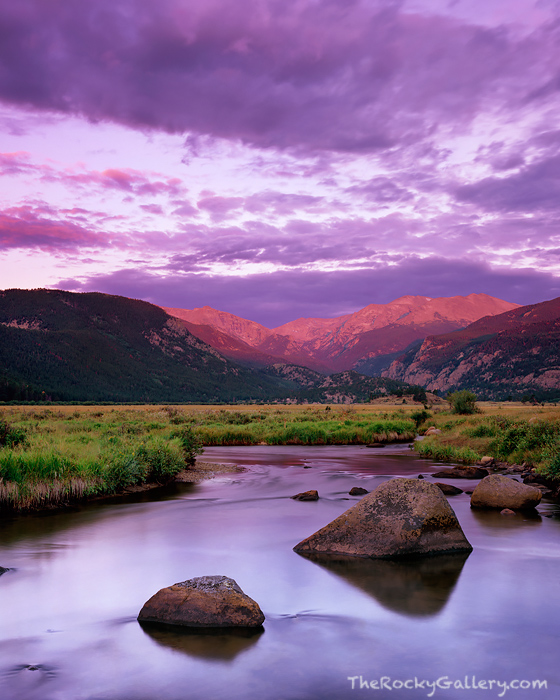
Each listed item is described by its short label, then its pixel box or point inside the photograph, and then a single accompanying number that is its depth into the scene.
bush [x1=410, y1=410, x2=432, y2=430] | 71.31
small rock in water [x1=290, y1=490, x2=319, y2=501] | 24.06
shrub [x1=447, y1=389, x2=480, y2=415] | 78.81
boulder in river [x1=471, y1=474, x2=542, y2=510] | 19.47
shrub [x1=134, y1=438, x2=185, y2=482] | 26.45
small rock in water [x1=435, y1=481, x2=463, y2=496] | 23.27
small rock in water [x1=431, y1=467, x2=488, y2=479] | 28.19
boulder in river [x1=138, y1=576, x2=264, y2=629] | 9.22
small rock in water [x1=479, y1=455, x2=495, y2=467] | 32.96
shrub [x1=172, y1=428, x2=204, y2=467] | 32.18
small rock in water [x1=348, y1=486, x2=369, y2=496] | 24.22
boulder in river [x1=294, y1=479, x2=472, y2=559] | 13.59
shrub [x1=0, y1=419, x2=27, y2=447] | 24.48
